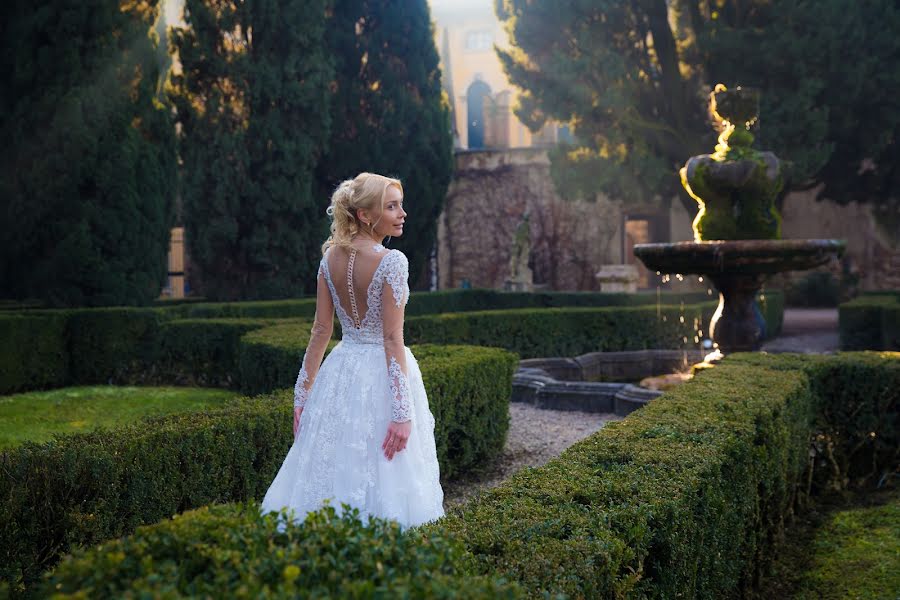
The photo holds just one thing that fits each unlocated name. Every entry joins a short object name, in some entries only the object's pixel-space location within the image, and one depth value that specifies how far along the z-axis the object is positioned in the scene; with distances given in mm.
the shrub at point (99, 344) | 9445
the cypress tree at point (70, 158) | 10547
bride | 2656
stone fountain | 6719
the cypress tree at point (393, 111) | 16578
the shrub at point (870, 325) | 10656
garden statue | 18203
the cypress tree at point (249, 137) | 14023
